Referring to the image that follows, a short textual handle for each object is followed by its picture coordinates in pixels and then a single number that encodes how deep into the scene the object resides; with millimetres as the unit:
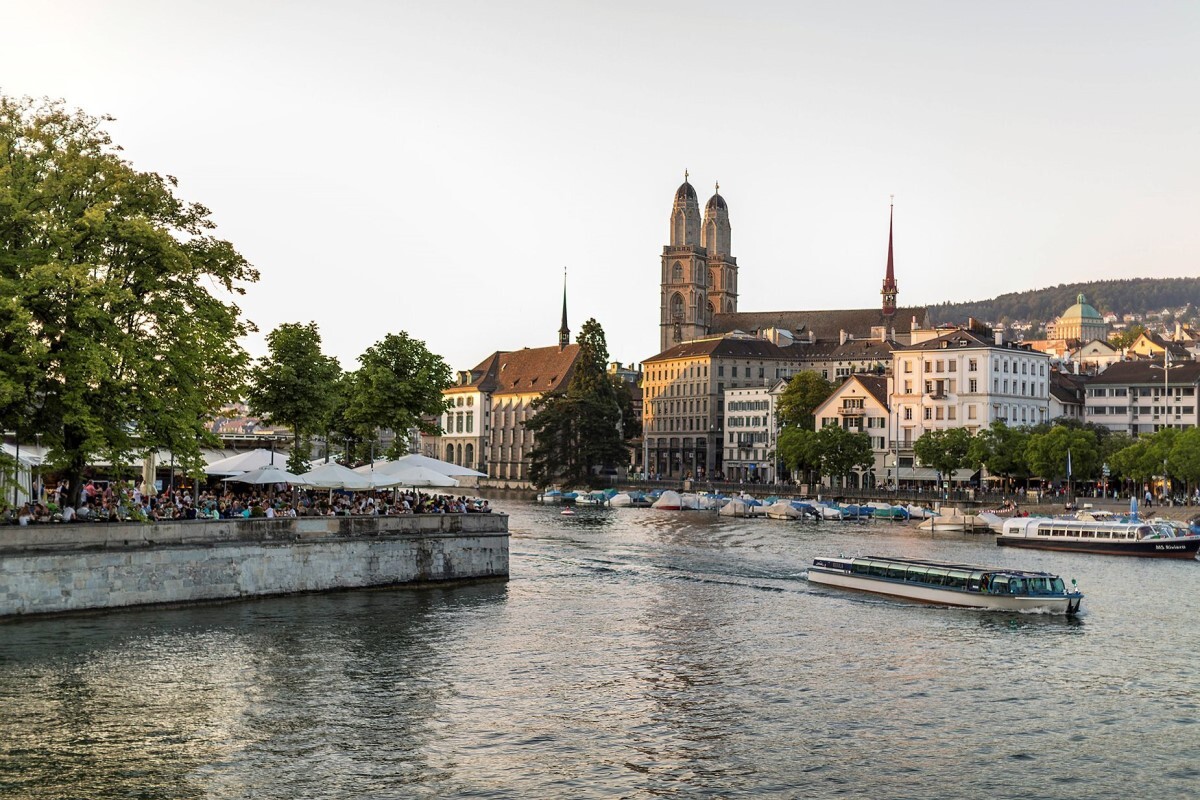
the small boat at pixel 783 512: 113000
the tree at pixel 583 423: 147500
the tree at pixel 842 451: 134500
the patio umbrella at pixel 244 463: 49469
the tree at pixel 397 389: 59844
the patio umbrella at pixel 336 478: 48250
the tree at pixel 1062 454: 116312
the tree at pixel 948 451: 127875
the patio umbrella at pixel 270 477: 47656
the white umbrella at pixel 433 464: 52844
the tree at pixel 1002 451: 123062
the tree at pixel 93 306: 37500
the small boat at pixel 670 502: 129875
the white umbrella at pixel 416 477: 51094
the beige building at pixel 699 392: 185500
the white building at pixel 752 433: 170075
